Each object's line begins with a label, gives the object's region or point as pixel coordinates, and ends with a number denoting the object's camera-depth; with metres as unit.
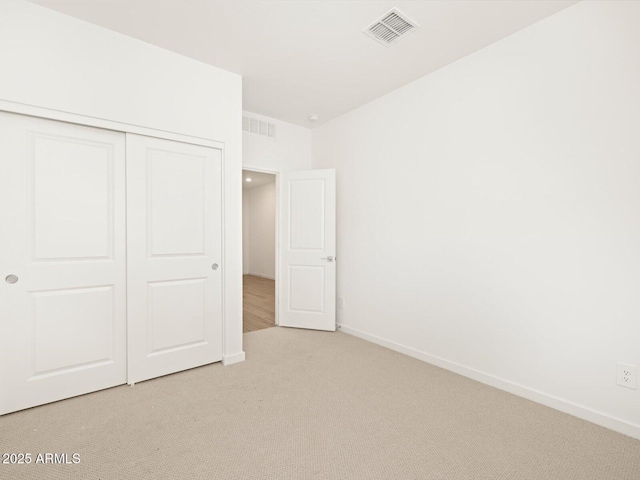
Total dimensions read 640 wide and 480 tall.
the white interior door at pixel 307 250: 3.87
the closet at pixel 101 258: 2.03
